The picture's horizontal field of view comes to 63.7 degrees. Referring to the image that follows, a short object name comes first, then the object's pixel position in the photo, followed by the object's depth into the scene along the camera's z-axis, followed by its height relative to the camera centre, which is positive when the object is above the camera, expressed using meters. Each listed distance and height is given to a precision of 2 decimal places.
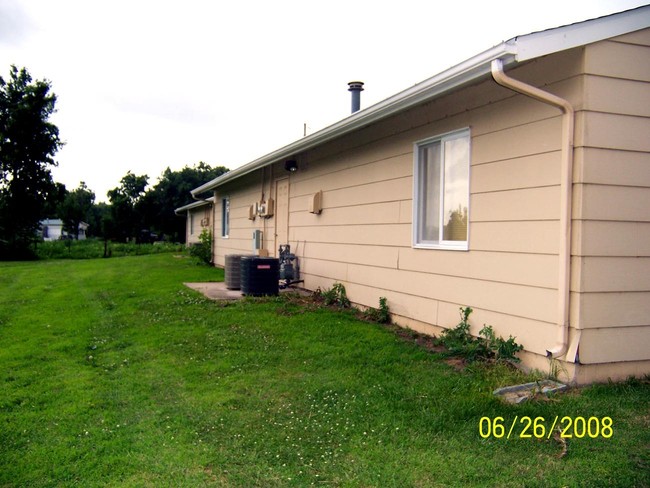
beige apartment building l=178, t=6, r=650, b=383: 3.94 +0.41
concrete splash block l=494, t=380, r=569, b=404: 3.70 -1.06
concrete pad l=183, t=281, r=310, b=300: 8.54 -0.97
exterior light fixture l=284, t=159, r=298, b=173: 9.66 +1.34
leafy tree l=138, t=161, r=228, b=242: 40.34 +2.50
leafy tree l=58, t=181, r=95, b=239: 47.69 +1.65
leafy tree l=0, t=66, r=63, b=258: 28.67 +4.87
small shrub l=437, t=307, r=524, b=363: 4.36 -0.91
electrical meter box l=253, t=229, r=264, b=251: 11.81 -0.05
